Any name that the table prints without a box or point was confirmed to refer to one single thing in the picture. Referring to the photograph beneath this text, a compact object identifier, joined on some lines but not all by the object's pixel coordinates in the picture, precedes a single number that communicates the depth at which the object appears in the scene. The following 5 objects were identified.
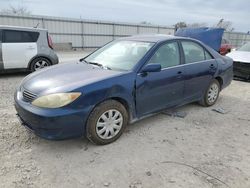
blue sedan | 2.75
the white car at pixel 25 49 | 6.76
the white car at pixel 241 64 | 7.26
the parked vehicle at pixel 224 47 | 15.26
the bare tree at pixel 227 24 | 39.21
